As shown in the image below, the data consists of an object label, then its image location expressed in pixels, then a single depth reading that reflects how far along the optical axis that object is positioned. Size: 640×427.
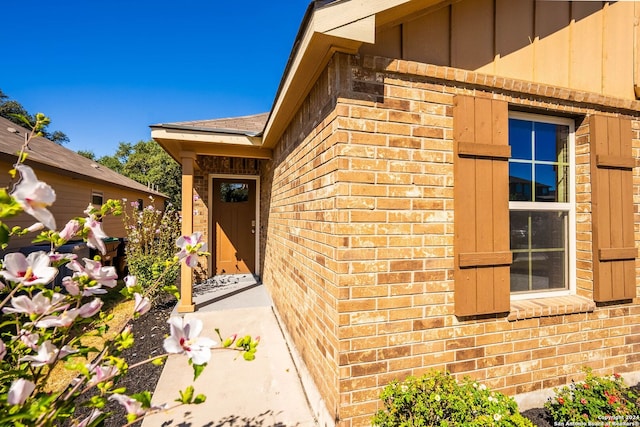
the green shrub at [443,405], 1.64
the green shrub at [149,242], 4.94
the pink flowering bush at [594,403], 1.98
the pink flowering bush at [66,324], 0.81
